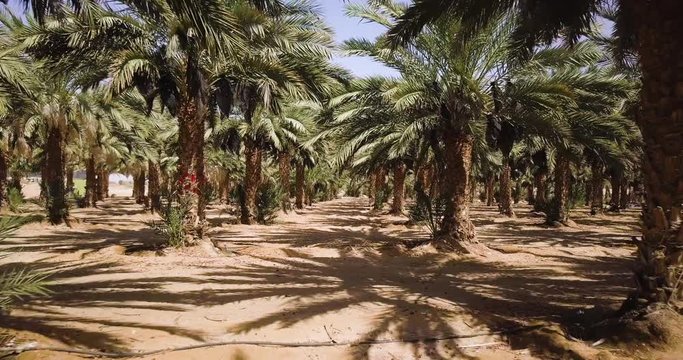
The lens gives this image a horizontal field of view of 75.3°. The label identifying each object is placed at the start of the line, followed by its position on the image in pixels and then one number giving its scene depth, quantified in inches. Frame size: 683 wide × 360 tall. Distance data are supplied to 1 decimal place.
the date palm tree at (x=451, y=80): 392.2
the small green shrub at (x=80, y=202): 1015.6
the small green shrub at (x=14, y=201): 745.6
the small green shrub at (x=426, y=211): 441.7
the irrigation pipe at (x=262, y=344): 148.7
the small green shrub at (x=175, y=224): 376.2
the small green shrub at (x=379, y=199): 1070.4
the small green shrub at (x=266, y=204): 684.7
